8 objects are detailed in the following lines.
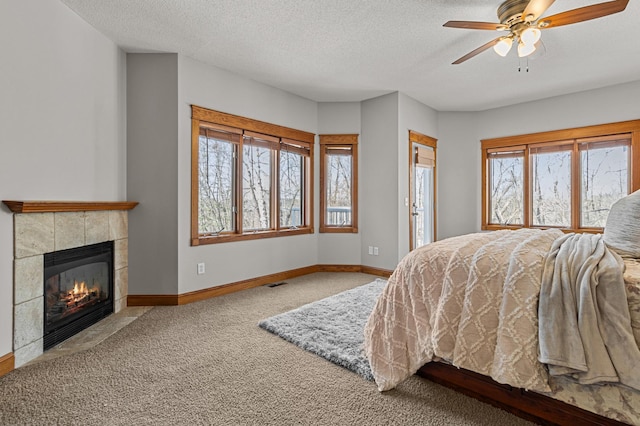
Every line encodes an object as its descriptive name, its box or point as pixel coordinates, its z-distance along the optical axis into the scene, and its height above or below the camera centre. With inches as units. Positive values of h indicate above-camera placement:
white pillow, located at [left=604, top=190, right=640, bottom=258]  61.8 -3.0
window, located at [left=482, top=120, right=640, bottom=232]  168.1 +22.8
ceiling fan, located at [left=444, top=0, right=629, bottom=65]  81.0 +55.6
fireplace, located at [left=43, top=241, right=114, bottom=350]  94.0 -25.2
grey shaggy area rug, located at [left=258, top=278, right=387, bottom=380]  83.0 -37.6
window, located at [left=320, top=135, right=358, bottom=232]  192.9 +20.3
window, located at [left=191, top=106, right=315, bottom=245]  141.3 +19.3
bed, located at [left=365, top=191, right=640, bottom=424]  50.2 -20.2
